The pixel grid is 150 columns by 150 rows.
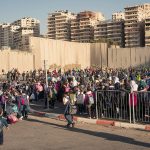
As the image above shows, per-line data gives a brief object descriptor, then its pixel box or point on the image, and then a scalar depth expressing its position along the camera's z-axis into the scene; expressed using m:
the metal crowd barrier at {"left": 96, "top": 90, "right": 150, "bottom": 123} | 8.39
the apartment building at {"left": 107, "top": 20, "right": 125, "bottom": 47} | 103.45
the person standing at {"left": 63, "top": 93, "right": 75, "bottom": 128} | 8.38
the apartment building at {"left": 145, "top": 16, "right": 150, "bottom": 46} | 91.26
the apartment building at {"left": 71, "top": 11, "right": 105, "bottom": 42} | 111.55
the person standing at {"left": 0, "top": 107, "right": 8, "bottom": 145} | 6.79
